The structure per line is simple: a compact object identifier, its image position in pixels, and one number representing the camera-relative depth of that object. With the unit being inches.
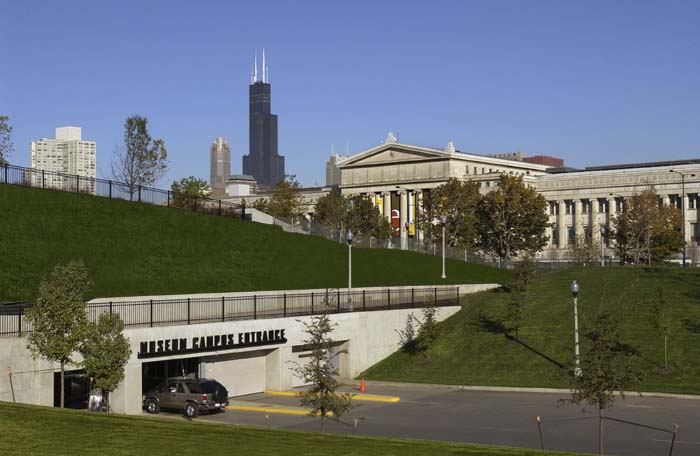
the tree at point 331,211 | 4641.5
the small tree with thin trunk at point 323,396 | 1236.5
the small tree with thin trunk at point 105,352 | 1263.5
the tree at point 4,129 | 2970.0
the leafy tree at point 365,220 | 4576.8
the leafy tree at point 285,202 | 5034.5
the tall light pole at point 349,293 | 2132.6
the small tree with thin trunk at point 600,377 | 1147.9
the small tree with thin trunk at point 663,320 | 1863.9
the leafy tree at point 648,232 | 3949.3
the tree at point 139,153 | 3373.5
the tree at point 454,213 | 4261.8
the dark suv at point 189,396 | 1521.9
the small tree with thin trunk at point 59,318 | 1237.1
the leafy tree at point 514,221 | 4320.9
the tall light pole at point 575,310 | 1716.3
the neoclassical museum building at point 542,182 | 5039.4
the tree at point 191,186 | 4847.4
